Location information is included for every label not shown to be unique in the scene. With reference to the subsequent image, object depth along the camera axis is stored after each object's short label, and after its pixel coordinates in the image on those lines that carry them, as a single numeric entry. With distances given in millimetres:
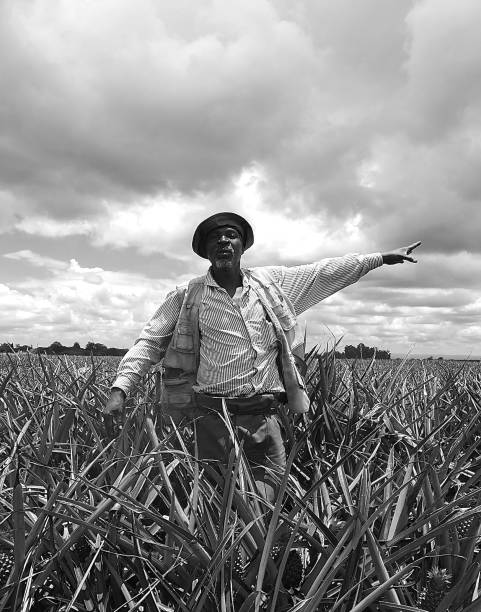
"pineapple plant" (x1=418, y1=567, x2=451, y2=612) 1606
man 3115
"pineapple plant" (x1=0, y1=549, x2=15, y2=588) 1755
